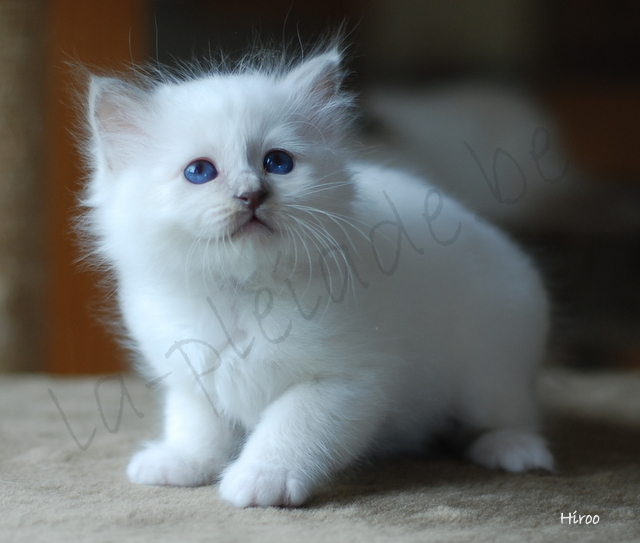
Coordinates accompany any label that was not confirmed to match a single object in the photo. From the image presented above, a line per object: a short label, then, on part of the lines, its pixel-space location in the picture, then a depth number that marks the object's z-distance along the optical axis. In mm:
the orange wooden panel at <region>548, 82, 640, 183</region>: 3203
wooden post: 2805
